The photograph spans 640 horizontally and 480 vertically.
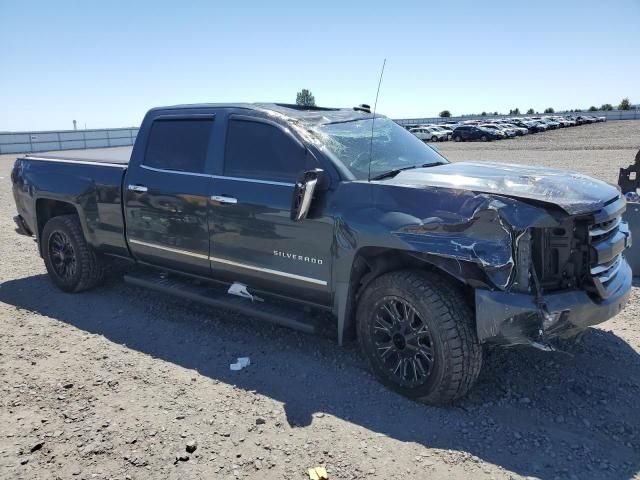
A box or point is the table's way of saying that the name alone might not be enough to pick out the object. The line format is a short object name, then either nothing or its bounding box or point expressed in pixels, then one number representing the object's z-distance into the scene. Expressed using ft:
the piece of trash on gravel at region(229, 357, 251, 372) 13.47
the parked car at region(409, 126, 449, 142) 145.43
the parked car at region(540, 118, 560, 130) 176.14
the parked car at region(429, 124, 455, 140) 151.34
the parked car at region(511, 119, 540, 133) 163.75
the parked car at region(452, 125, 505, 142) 134.62
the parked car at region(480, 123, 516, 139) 136.59
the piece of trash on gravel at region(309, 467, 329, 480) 9.31
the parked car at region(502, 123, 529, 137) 150.00
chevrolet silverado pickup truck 10.36
